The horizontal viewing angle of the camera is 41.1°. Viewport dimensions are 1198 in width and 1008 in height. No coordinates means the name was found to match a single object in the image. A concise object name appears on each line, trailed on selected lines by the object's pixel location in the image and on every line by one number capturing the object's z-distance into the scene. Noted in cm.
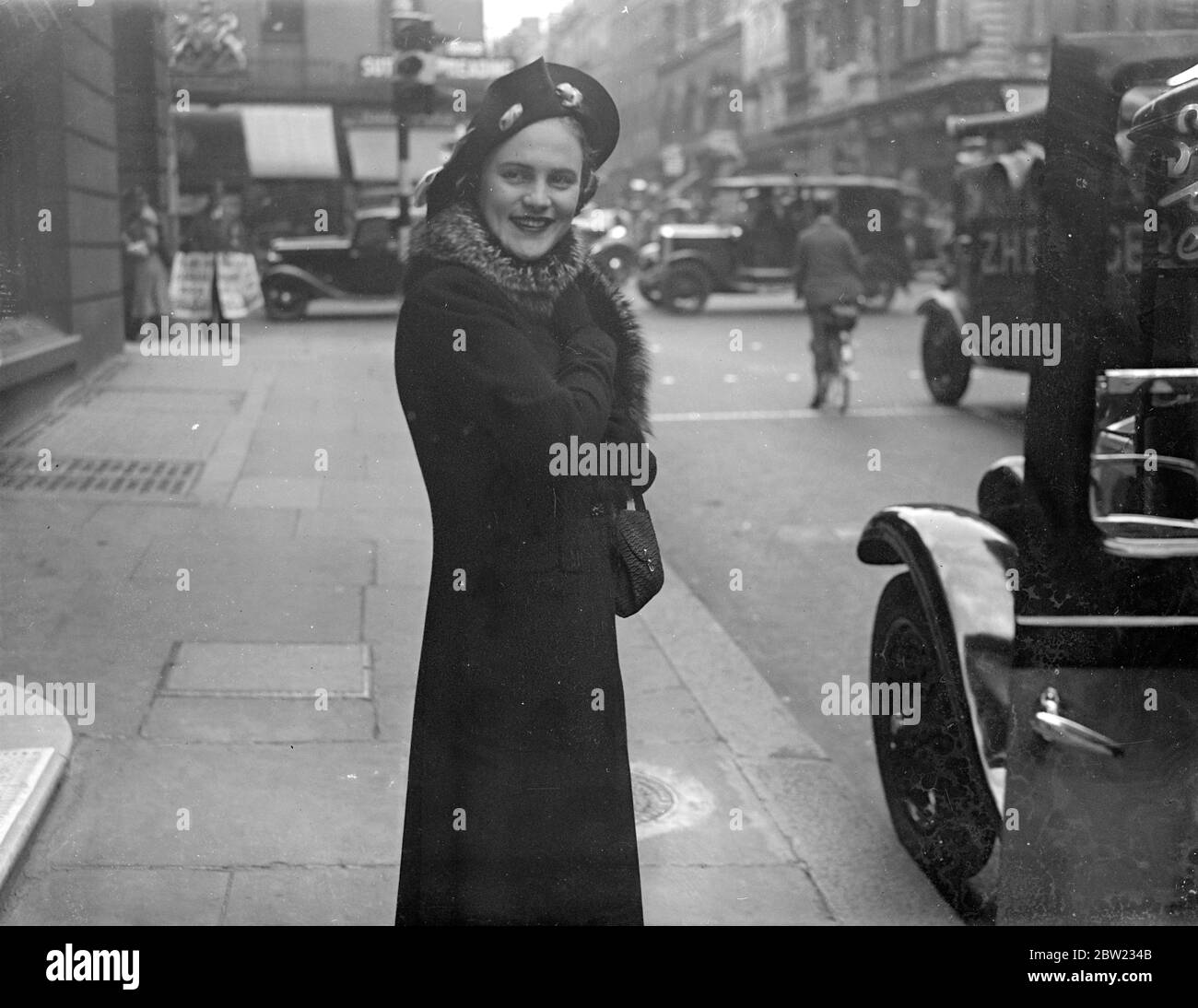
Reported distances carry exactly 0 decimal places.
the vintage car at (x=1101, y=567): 282
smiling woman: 261
